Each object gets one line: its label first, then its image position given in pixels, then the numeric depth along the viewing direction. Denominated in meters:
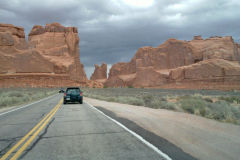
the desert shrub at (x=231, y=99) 22.58
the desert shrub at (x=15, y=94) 33.48
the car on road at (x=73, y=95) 20.05
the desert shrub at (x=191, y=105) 13.34
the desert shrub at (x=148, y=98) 17.88
